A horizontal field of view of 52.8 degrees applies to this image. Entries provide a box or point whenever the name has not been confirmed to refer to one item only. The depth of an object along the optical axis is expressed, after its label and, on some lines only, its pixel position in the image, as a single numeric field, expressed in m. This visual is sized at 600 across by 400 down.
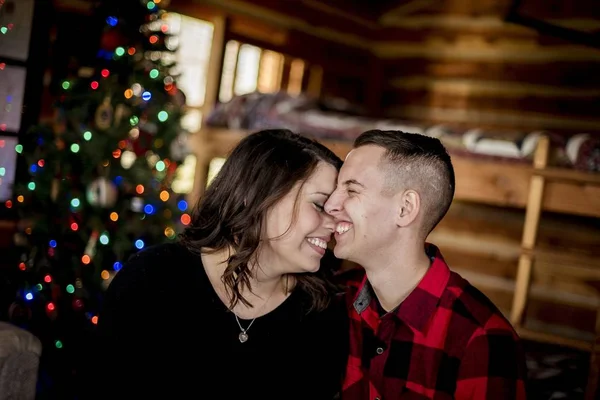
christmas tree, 3.68
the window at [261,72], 6.89
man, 1.95
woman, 2.20
